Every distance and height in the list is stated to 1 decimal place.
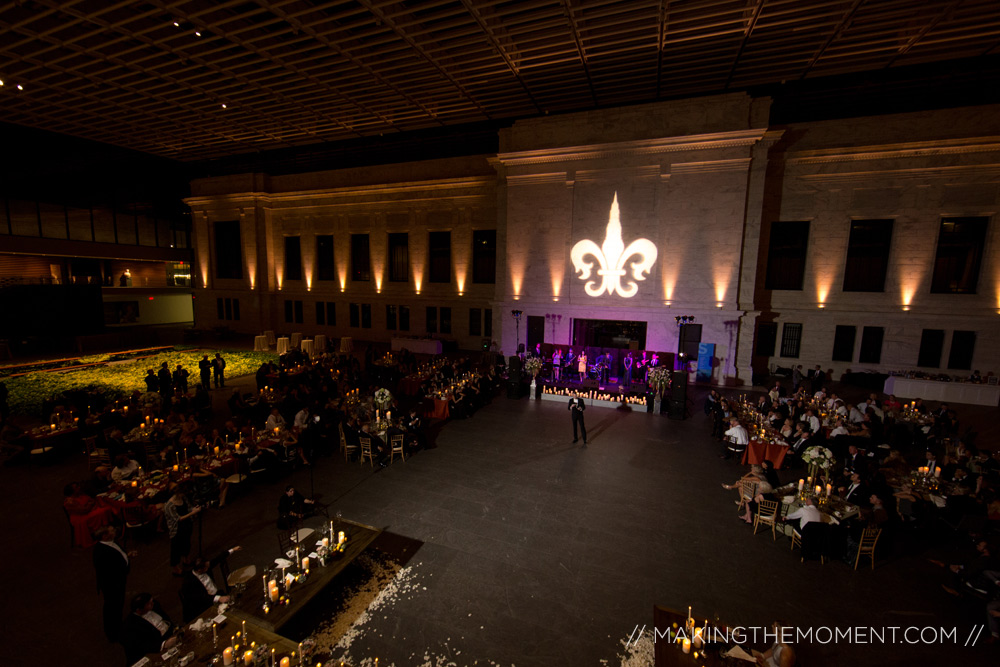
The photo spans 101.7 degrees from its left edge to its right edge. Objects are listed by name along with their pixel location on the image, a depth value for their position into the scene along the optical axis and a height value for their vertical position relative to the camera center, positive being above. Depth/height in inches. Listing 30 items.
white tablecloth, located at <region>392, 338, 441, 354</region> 962.1 -133.6
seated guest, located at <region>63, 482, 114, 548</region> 262.7 -151.0
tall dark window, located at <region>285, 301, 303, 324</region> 1191.6 -74.9
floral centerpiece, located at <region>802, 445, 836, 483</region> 335.0 -134.5
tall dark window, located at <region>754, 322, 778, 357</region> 789.2 -79.7
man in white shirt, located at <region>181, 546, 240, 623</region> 195.5 -146.5
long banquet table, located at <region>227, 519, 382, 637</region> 183.4 -151.7
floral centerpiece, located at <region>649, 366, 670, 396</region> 572.7 -119.8
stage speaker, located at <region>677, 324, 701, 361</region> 730.8 -79.4
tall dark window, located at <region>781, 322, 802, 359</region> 778.8 -79.1
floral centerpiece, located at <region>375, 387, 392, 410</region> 465.7 -125.8
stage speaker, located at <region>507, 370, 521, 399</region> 641.0 -145.6
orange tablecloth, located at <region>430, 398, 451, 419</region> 535.5 -157.5
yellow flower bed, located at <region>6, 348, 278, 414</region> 605.6 -168.7
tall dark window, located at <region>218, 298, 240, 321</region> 1227.9 -72.0
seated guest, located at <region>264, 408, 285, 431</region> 397.1 -132.6
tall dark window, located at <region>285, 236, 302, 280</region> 1173.1 +81.9
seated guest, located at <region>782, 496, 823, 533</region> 266.2 -143.2
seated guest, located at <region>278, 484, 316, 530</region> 281.4 -156.6
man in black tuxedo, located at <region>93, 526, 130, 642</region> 196.9 -142.5
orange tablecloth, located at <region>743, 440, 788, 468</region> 398.3 -152.3
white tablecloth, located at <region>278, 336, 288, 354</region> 959.0 -138.4
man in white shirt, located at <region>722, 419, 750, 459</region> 408.8 -143.0
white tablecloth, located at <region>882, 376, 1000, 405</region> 615.2 -138.8
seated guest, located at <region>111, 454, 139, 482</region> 311.3 -143.5
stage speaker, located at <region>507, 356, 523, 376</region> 634.2 -113.5
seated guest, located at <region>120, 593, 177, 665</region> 171.2 -146.3
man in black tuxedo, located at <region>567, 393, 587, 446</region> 450.3 -128.2
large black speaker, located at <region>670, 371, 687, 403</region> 538.6 -120.6
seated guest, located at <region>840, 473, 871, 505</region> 295.3 -140.2
